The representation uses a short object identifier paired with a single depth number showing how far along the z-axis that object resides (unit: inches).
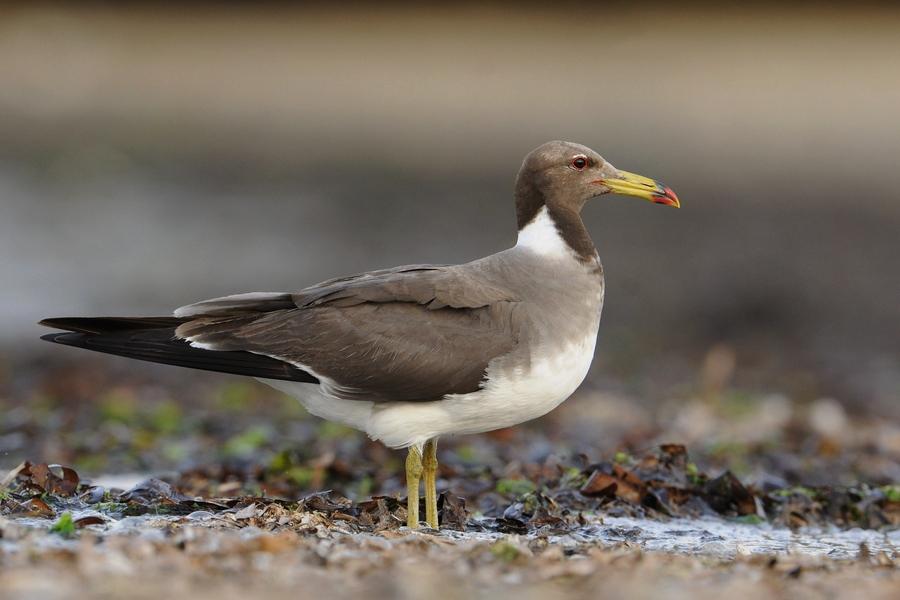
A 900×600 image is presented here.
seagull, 514.9
